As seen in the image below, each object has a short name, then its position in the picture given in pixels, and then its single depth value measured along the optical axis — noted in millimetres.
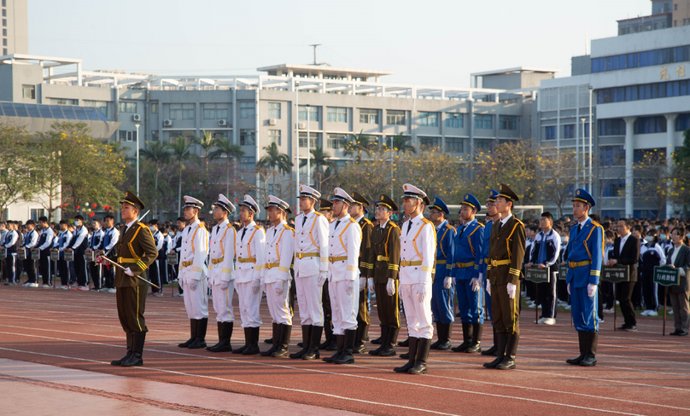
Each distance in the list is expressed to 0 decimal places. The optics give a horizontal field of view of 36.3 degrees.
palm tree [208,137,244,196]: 88250
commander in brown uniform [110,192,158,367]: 13531
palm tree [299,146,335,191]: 87688
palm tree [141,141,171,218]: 87962
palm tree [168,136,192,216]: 87112
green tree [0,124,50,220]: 52250
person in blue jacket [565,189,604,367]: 13789
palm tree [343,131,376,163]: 72500
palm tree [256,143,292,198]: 91219
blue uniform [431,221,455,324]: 15617
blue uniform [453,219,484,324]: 16109
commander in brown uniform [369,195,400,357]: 14539
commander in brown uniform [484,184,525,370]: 13453
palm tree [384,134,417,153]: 89088
